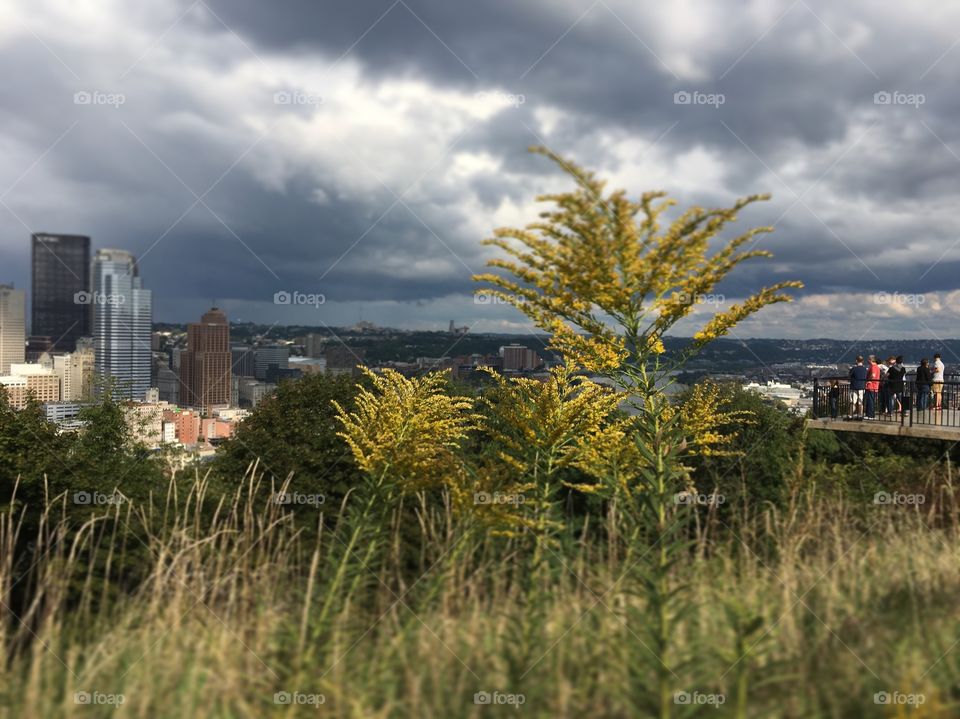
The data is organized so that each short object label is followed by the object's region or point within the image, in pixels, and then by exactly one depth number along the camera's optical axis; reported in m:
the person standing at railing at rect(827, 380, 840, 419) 21.17
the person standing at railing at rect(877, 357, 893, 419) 20.58
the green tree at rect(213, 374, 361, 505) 19.02
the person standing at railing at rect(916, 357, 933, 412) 19.92
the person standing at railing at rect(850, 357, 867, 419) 20.11
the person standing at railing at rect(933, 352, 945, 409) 20.06
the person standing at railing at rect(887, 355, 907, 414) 20.44
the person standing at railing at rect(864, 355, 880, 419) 20.27
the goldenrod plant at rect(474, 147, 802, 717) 5.59
